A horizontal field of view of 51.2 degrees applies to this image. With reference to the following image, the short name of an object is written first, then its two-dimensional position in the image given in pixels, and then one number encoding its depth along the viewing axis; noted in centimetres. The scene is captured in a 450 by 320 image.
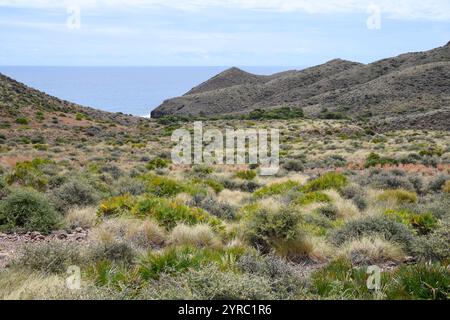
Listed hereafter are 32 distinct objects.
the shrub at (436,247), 669
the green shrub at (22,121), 4340
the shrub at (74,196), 1052
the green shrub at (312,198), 1229
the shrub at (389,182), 1509
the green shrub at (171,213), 888
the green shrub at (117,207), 955
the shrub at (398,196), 1265
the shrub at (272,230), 779
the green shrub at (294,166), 2305
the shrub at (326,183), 1466
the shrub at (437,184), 1500
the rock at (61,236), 812
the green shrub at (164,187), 1298
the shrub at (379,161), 2198
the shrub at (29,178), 1327
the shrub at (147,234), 783
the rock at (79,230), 868
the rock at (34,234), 804
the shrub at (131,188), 1280
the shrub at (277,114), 6416
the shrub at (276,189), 1436
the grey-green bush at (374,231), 786
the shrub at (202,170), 1998
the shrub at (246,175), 1851
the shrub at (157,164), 2265
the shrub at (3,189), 1109
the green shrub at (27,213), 848
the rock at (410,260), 709
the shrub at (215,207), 1089
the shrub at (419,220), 900
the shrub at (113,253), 635
